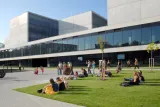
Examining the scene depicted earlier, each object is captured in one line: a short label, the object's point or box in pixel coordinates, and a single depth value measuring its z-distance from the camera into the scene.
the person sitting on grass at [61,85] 7.24
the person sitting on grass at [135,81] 7.57
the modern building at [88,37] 19.46
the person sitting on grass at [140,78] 8.34
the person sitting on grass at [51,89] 6.73
